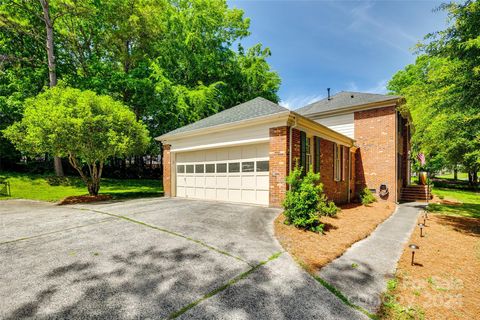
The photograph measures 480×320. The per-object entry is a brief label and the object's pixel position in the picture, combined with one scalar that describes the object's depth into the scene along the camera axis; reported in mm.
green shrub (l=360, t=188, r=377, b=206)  11844
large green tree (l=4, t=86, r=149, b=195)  9516
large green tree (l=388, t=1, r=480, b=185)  6016
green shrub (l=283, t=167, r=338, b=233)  5898
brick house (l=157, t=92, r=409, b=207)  7902
